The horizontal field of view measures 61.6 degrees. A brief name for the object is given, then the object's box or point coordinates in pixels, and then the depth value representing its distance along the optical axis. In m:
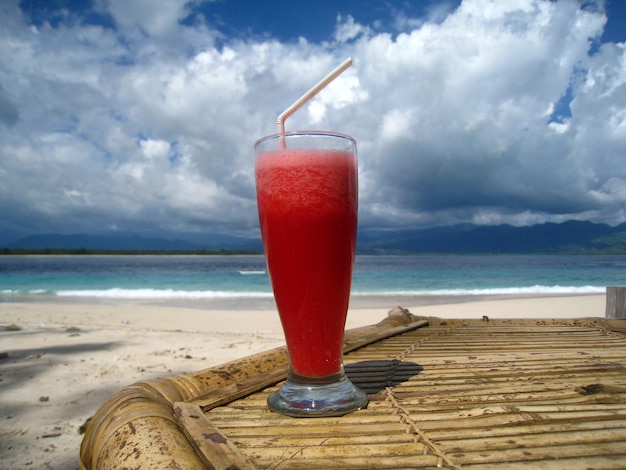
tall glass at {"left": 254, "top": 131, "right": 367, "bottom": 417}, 0.40
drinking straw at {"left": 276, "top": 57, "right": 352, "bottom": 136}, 0.42
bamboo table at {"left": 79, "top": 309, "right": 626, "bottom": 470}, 0.27
